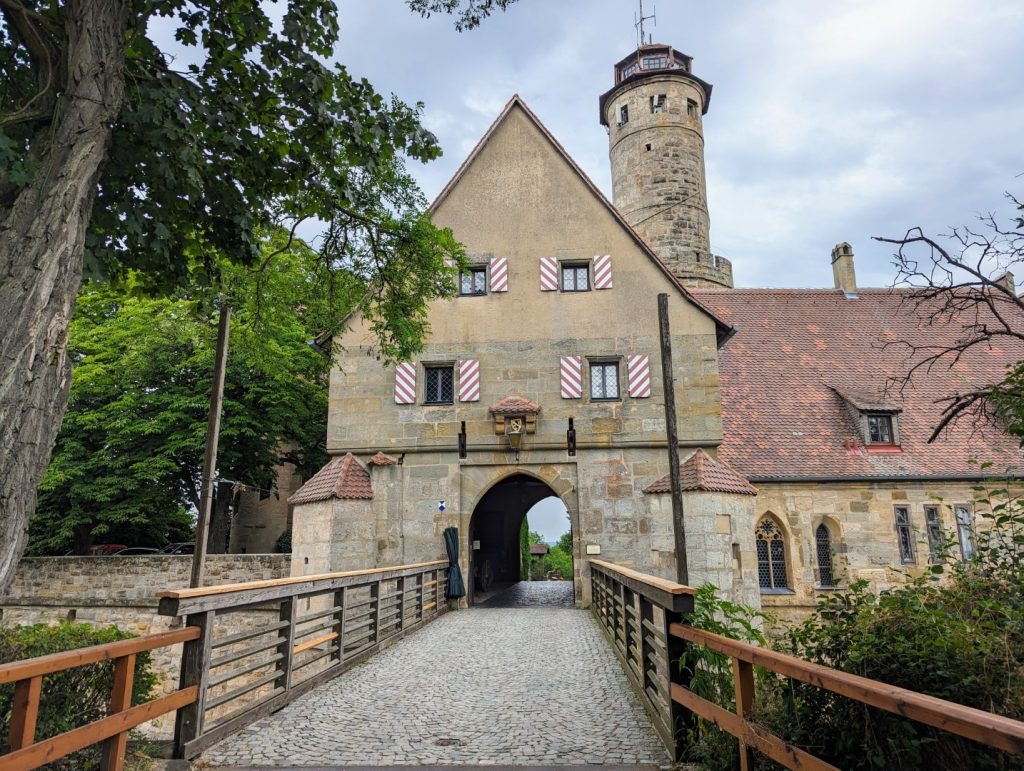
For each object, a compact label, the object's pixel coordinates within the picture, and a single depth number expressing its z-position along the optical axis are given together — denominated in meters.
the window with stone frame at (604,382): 15.71
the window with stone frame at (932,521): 16.36
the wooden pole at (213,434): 12.15
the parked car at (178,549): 22.75
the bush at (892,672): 2.78
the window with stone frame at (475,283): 16.22
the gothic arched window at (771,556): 17.34
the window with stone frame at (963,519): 17.05
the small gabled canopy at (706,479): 13.59
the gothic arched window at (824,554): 17.20
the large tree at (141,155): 4.34
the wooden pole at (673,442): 11.04
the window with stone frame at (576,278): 16.11
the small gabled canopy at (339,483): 14.36
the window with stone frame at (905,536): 17.19
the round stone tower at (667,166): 29.05
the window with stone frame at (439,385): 15.87
